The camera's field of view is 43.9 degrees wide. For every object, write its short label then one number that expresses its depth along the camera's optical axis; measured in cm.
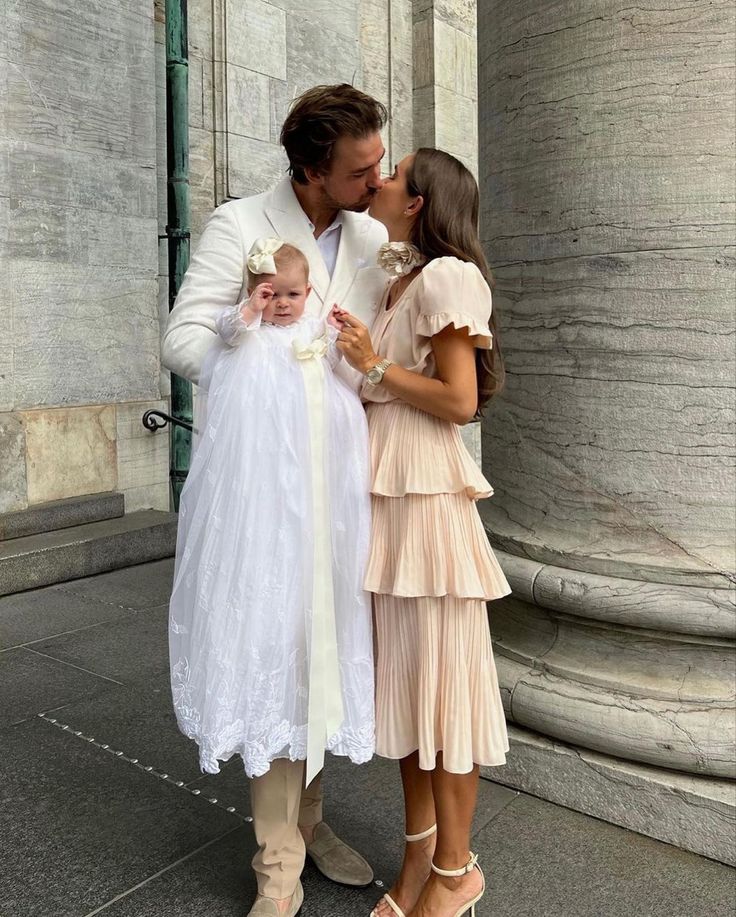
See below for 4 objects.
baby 211
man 225
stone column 273
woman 220
